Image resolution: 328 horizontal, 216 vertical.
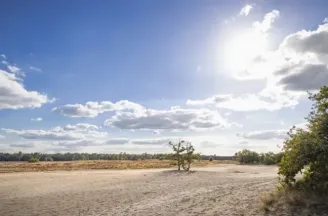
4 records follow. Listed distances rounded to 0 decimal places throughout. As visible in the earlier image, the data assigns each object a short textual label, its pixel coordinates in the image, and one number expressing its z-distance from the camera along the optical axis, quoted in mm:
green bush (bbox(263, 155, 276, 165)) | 89250
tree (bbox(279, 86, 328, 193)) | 13688
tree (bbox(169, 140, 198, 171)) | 55656
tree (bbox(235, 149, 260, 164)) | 108250
